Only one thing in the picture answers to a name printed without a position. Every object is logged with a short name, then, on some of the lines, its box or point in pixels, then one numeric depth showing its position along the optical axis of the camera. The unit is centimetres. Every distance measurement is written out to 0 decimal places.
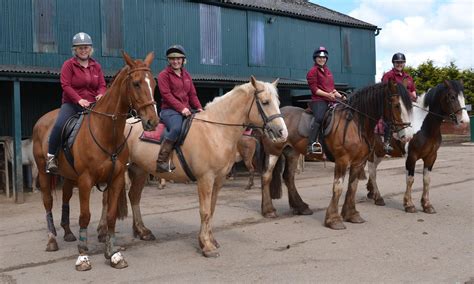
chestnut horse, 527
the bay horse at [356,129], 781
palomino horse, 604
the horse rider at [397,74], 933
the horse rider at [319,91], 820
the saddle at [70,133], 573
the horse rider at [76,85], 582
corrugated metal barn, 1355
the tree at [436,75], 3378
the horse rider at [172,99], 615
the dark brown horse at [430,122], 845
